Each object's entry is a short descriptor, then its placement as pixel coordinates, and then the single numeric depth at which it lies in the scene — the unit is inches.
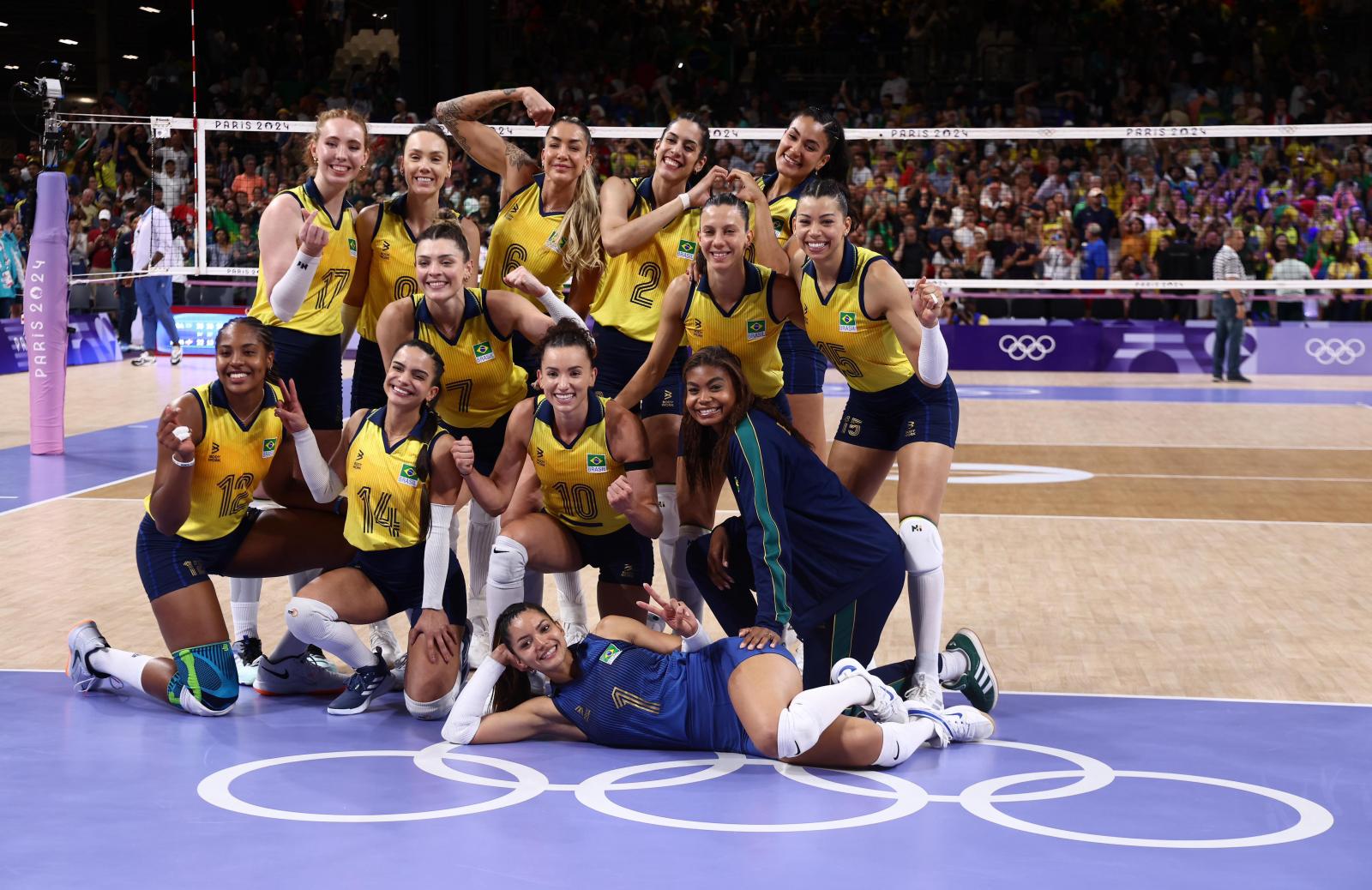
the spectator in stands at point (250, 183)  611.2
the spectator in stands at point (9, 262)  691.4
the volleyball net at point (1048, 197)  652.7
